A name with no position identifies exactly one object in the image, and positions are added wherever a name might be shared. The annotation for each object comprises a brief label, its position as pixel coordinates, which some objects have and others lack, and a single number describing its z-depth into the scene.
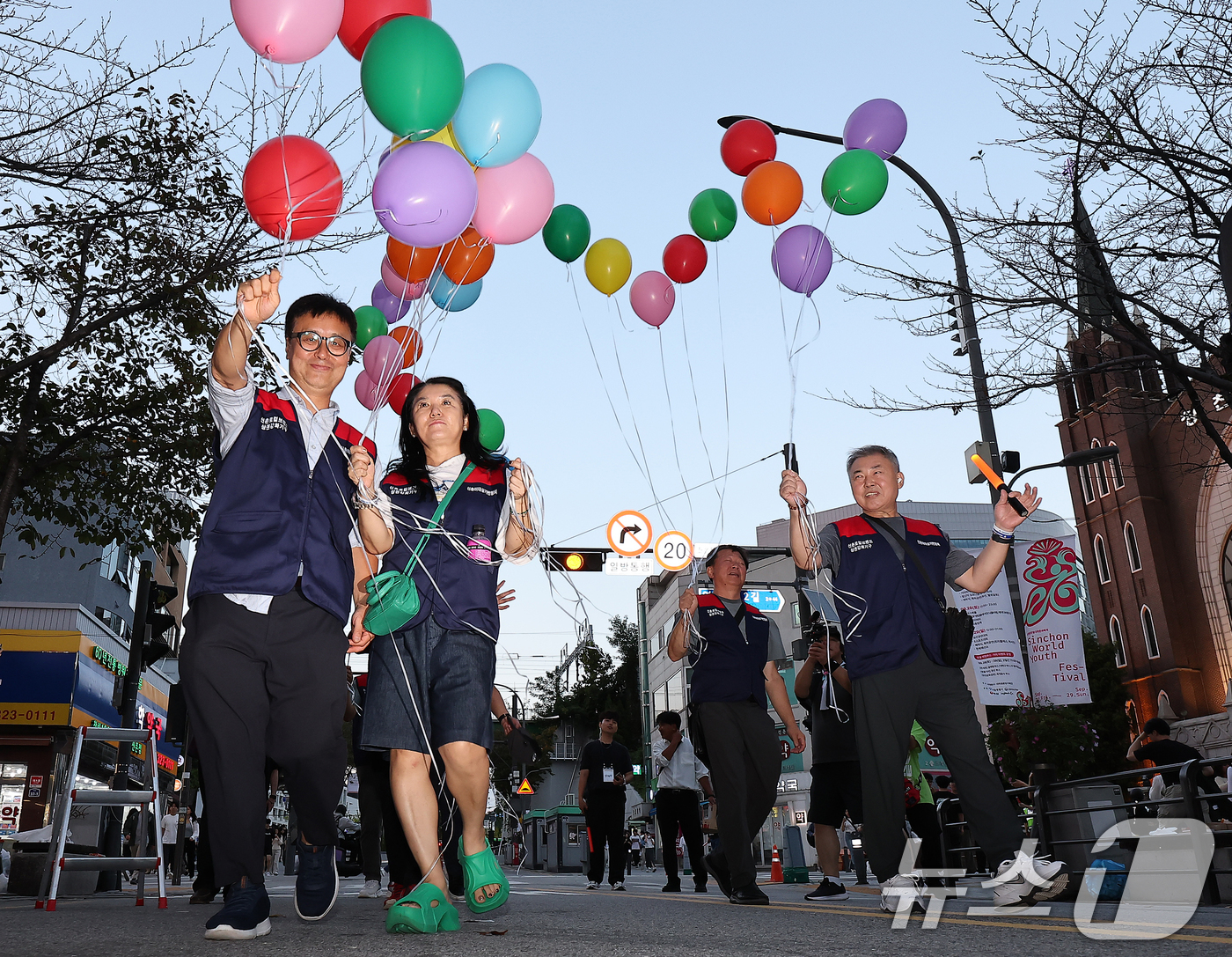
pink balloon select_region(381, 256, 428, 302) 6.56
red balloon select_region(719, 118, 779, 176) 8.17
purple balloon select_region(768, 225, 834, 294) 7.39
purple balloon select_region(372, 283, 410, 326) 7.32
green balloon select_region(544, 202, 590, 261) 8.36
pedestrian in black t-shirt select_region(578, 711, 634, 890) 10.34
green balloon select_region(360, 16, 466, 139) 4.57
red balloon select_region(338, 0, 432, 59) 5.21
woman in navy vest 3.63
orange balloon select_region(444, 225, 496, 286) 6.38
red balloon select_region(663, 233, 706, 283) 8.94
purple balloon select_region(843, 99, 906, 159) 7.45
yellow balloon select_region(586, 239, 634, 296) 8.59
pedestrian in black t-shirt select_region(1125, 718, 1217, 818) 8.97
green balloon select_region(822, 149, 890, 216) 7.14
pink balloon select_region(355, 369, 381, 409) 7.09
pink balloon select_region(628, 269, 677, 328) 8.90
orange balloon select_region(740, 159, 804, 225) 7.62
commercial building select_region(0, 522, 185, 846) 22.28
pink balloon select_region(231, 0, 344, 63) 4.52
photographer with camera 6.90
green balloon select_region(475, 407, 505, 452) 7.05
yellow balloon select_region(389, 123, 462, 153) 5.55
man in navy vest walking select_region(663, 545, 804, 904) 5.47
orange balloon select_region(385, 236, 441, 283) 6.34
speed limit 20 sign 14.12
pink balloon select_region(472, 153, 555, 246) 5.48
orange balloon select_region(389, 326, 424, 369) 6.43
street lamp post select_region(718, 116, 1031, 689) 10.92
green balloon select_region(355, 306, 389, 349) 7.23
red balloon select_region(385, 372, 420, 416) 6.45
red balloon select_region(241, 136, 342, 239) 4.89
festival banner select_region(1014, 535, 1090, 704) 11.75
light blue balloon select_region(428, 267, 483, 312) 6.86
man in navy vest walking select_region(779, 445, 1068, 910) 4.19
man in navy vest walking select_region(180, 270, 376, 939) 3.15
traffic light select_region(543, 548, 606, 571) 17.67
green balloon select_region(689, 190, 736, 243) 8.55
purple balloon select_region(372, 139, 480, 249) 4.49
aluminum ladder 5.73
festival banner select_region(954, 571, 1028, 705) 11.68
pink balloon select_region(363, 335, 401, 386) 6.24
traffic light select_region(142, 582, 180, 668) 12.49
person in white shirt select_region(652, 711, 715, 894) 9.50
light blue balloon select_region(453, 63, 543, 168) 5.12
